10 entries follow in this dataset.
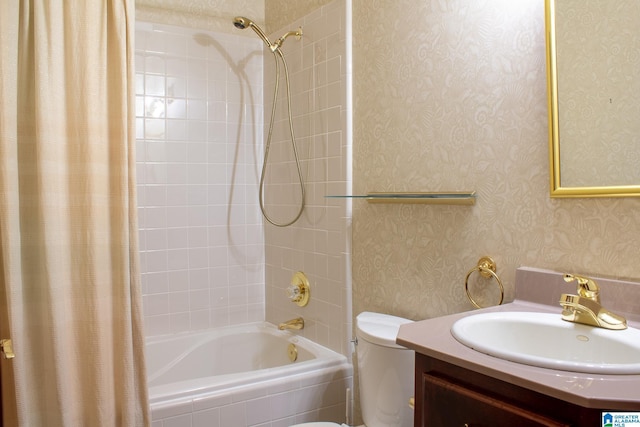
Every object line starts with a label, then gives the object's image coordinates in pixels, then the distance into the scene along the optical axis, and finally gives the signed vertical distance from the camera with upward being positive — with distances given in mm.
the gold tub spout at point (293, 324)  2516 -629
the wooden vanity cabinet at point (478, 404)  857 -395
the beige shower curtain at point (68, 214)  1488 -26
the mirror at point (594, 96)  1234 +266
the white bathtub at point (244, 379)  1848 -772
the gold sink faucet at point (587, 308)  1140 -265
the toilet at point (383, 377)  1604 -590
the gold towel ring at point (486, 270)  1522 -228
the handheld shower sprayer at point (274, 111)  2471 +490
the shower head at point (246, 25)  2442 +894
